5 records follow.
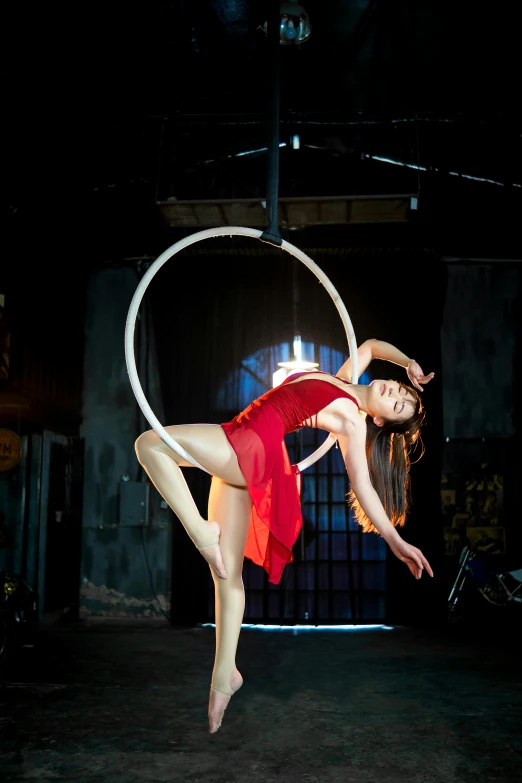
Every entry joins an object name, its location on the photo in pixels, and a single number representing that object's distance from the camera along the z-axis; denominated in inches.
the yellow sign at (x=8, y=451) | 296.7
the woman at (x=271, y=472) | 99.7
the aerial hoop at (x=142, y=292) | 98.3
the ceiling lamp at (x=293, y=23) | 195.5
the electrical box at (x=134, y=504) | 335.3
